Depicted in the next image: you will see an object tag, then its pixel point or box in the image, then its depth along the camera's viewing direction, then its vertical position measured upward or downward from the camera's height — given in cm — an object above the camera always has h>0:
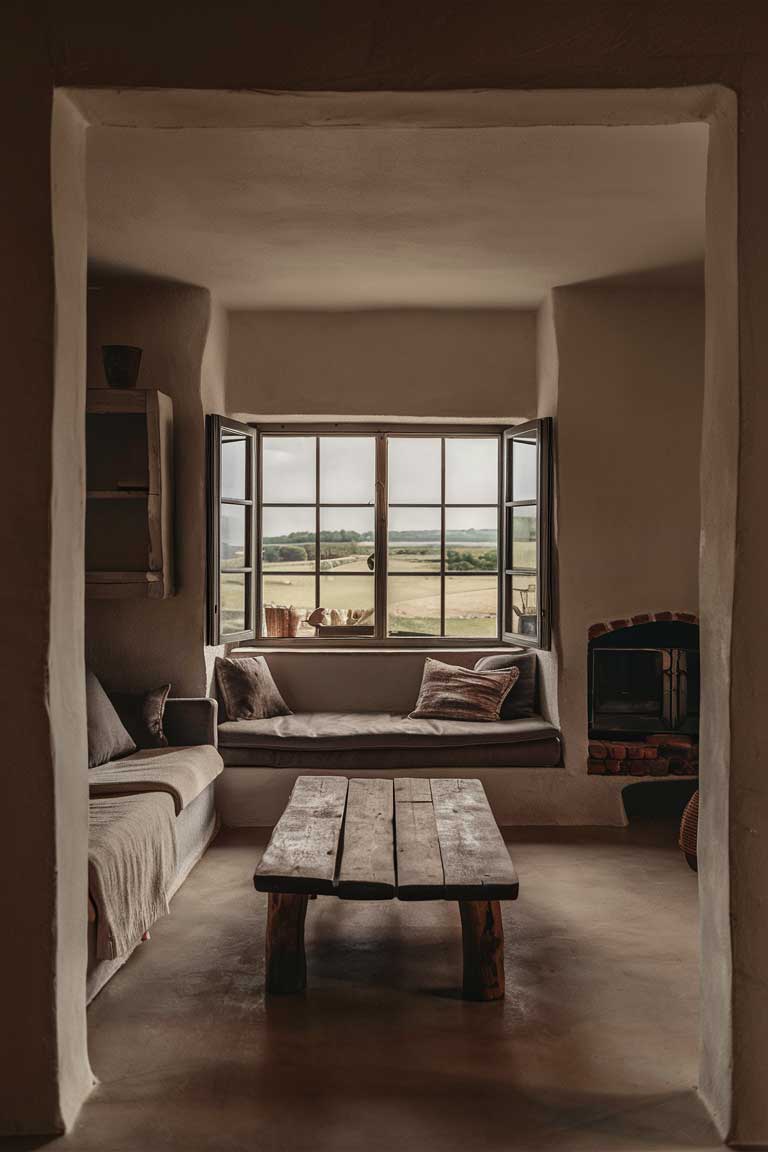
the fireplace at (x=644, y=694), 552 -71
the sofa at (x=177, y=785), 355 -94
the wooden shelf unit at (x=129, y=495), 508 +38
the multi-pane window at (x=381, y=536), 636 +21
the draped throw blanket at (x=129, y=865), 322 -106
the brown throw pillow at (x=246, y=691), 567 -71
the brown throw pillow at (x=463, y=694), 570 -73
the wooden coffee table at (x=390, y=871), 311 -99
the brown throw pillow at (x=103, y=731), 461 -78
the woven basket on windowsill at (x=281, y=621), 636 -34
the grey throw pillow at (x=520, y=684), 581 -69
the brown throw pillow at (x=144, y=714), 505 -76
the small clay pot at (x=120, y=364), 505 +105
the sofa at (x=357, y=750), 534 -99
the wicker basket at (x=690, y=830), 374 -100
